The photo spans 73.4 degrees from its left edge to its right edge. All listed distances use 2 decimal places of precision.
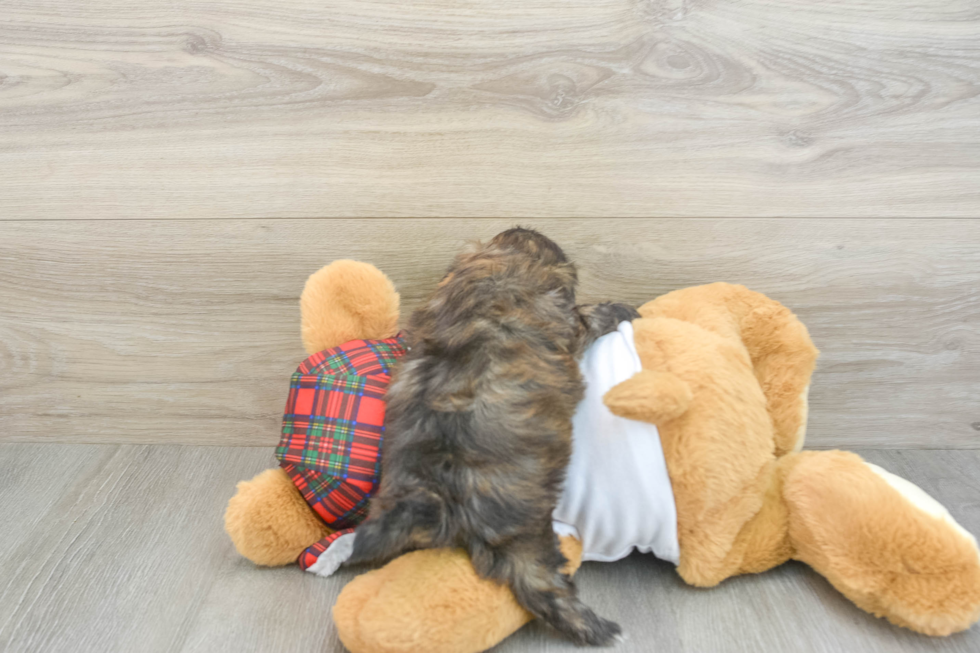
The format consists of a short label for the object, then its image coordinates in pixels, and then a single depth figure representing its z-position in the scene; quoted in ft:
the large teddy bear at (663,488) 2.23
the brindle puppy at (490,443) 2.14
